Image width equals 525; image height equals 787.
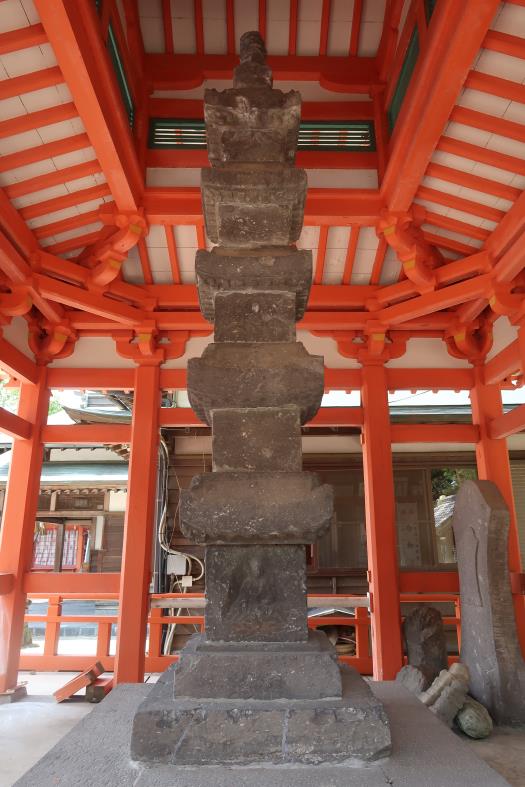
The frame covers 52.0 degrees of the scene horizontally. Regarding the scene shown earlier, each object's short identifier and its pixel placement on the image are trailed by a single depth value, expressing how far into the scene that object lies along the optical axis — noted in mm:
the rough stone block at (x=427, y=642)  5285
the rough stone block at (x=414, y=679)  4938
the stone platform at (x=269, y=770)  1599
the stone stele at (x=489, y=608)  4609
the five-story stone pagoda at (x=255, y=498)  1727
